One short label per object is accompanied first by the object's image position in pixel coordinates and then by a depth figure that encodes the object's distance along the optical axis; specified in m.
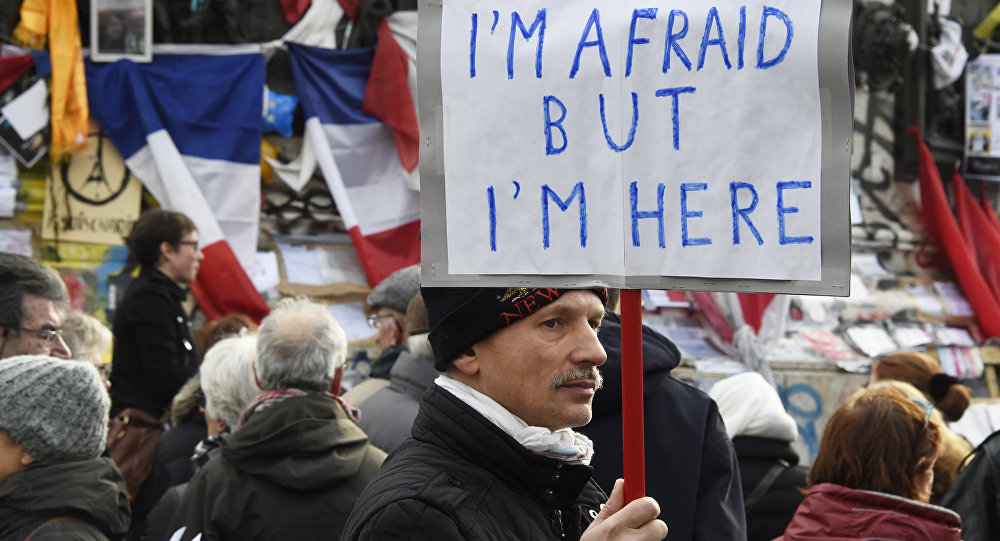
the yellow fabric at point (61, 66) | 7.43
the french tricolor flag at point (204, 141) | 7.64
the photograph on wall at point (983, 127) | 10.77
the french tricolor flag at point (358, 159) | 8.35
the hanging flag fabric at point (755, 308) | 8.96
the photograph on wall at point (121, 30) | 7.73
